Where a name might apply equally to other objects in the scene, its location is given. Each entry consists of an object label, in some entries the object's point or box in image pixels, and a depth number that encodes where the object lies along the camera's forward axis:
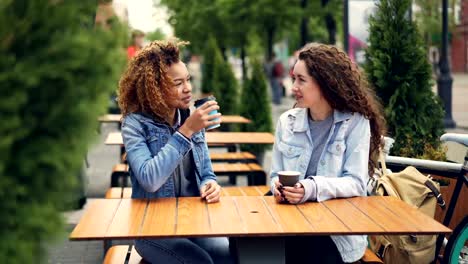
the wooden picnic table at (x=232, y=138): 7.83
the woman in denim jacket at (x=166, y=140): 3.61
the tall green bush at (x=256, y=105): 12.14
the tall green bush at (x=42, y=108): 1.58
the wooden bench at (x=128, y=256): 3.75
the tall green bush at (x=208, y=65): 18.31
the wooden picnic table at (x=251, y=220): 3.03
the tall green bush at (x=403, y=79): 5.86
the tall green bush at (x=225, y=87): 15.12
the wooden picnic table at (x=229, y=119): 10.27
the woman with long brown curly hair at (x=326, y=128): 3.83
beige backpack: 4.10
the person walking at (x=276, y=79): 31.25
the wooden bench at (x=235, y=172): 7.27
